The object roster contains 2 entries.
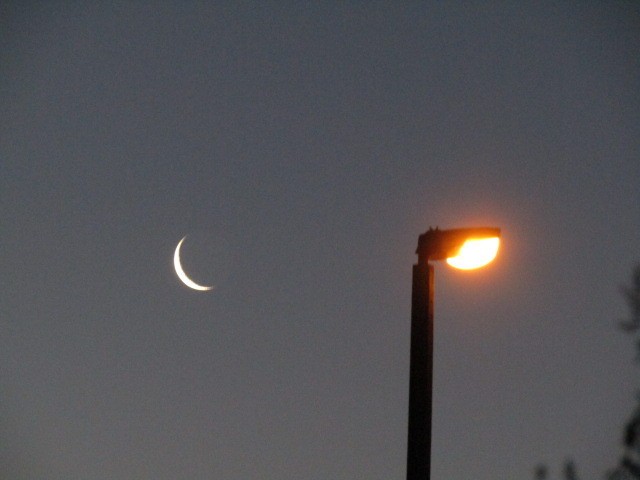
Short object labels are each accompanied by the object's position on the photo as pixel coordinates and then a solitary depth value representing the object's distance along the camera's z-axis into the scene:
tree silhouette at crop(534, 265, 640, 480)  34.75
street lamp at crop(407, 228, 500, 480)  10.94
